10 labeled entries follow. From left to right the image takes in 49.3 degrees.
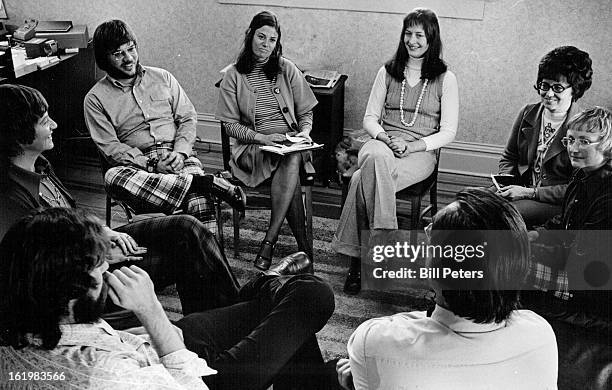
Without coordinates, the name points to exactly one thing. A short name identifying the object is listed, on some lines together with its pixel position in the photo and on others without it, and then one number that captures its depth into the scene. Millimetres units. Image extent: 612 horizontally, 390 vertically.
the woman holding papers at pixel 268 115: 2514
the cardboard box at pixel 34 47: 2959
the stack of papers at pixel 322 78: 3080
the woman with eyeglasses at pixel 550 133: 2104
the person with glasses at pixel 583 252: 1693
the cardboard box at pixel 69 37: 3125
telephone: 3051
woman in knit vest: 2363
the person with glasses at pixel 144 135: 2230
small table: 3094
